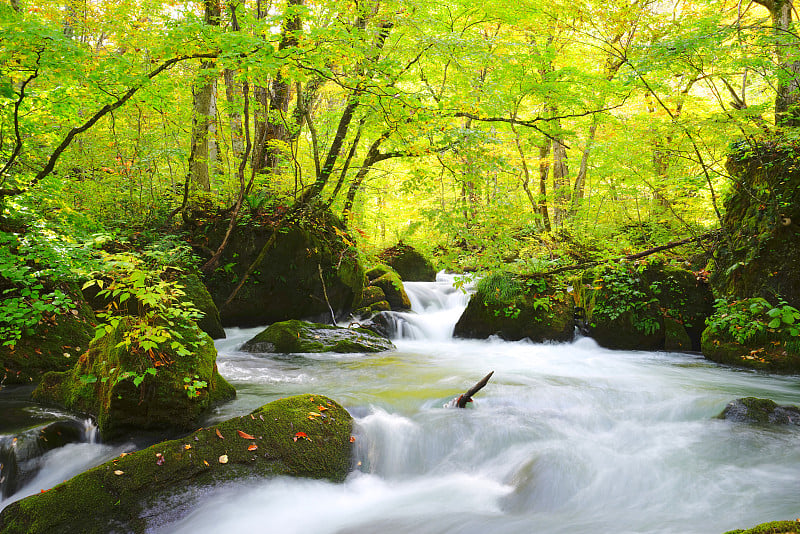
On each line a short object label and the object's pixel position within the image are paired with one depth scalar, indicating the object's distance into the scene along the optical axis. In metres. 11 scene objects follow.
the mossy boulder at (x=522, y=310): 9.22
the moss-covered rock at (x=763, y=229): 6.64
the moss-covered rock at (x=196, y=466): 2.69
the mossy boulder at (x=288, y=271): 9.41
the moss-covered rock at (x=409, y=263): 16.38
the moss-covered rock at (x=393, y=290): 12.24
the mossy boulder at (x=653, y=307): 8.44
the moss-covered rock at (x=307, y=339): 7.92
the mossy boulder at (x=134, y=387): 3.80
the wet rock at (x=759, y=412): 4.38
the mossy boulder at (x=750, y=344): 5.89
